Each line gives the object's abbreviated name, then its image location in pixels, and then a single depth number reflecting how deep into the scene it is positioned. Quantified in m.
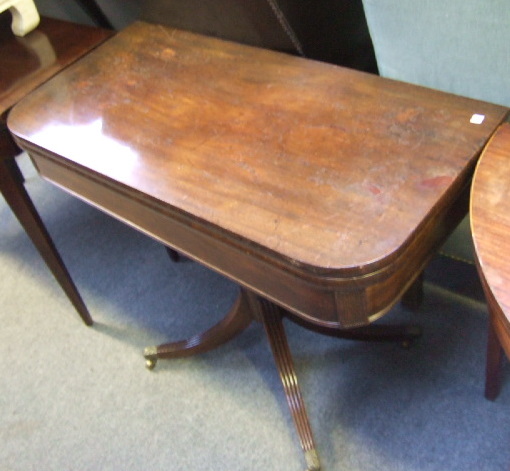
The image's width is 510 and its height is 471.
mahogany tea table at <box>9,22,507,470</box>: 0.72
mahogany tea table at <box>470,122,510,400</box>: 0.64
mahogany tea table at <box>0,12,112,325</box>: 1.16
